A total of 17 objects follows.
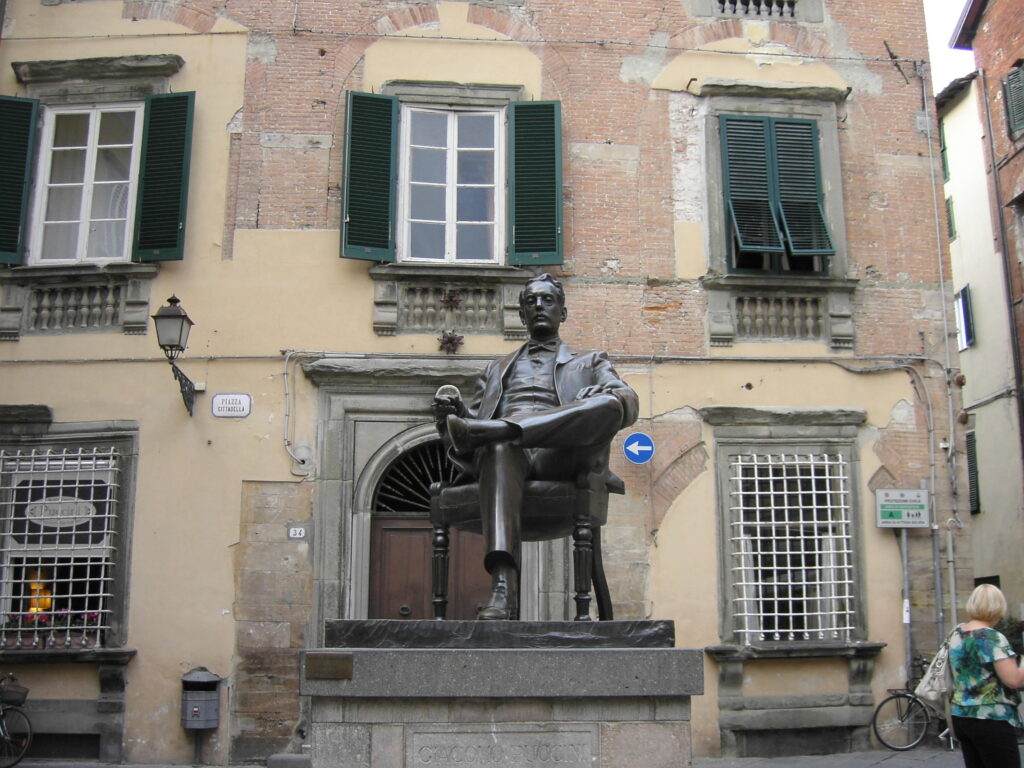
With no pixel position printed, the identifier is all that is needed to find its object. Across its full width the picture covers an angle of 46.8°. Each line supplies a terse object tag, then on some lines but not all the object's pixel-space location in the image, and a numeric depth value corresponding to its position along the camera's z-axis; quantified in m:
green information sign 11.47
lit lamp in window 11.05
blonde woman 5.47
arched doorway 11.21
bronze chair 6.07
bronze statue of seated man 5.80
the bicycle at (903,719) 10.98
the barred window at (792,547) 11.33
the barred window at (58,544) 10.96
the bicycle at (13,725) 10.20
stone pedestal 5.16
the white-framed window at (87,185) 11.85
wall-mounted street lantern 10.60
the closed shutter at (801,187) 11.90
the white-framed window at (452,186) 11.86
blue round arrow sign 11.30
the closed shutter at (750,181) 11.86
